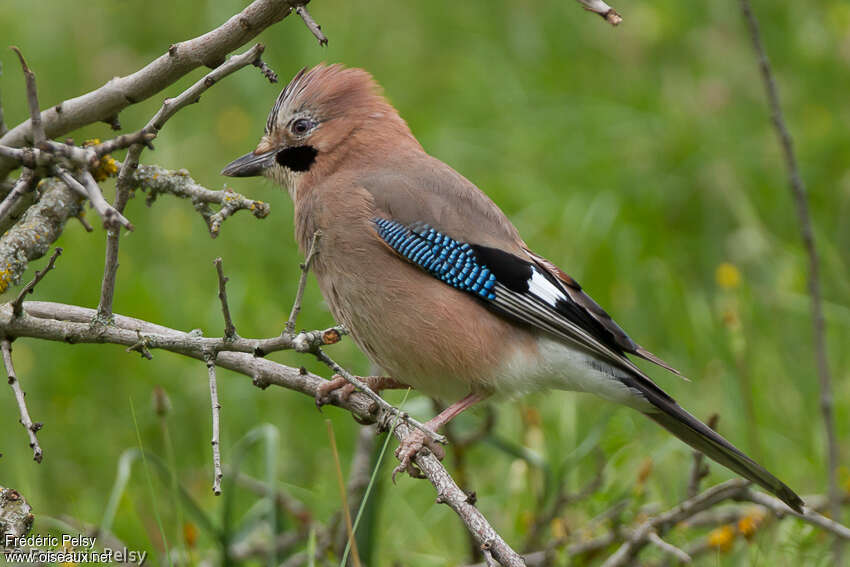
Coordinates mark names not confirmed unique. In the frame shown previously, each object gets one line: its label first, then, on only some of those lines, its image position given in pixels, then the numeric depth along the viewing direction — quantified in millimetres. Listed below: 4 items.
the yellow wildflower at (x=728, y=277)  9484
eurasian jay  7543
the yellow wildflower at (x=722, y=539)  7238
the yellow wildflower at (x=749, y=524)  7172
